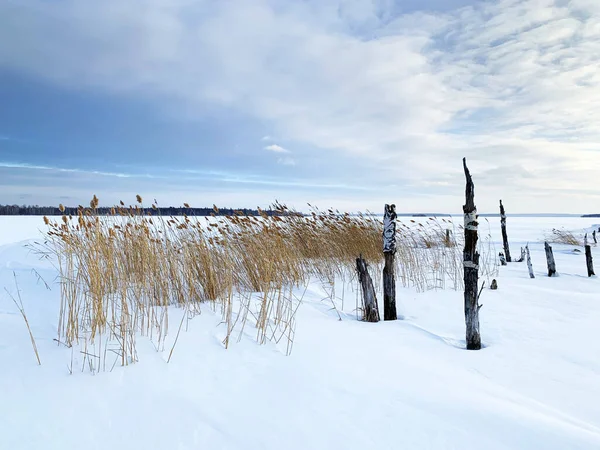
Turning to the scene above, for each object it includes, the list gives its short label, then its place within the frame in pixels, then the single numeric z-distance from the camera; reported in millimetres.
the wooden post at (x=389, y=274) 4215
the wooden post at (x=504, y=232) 10898
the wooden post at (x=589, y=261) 7699
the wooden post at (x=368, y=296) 4129
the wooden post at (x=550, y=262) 7824
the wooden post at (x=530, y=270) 7594
